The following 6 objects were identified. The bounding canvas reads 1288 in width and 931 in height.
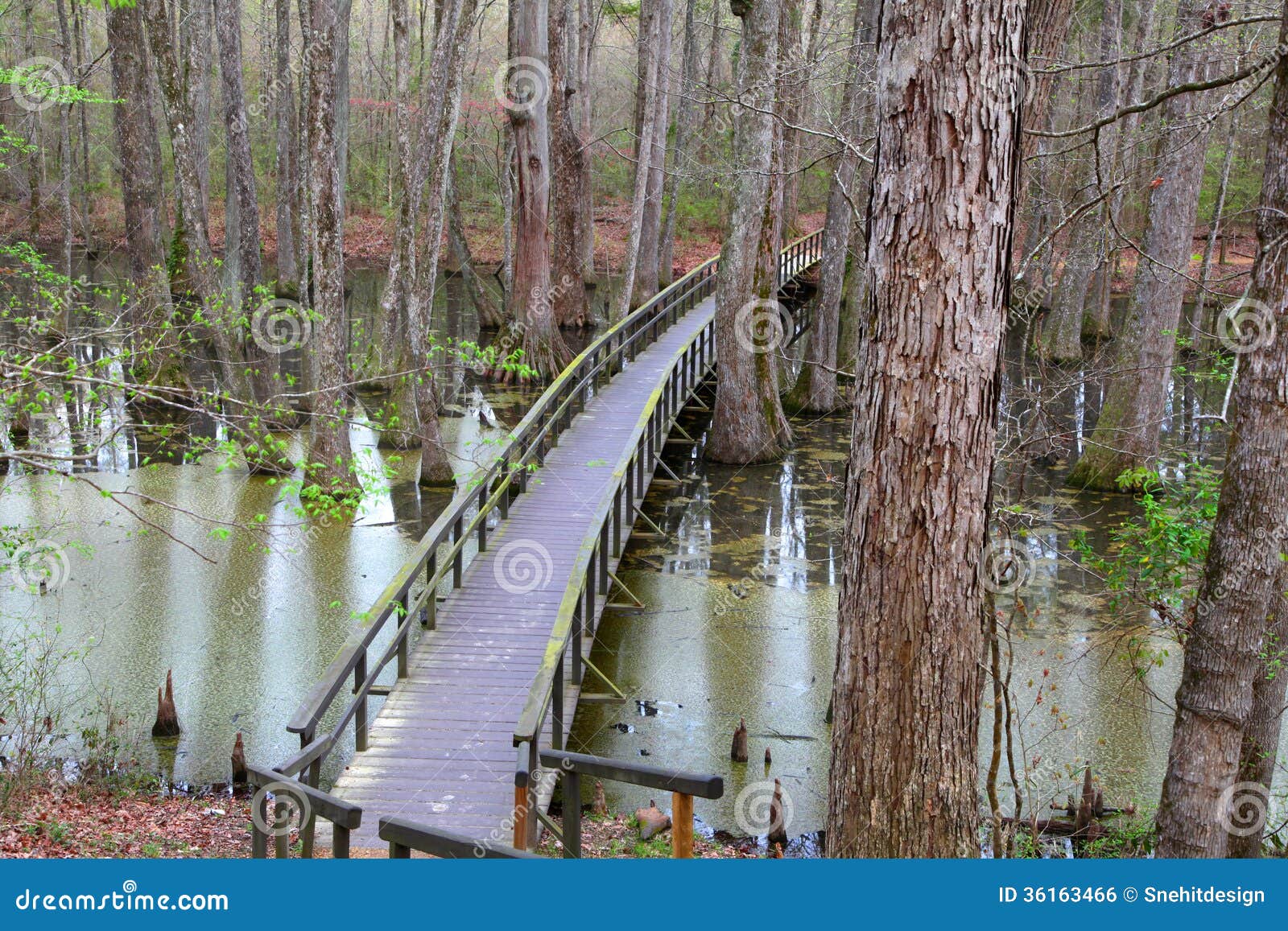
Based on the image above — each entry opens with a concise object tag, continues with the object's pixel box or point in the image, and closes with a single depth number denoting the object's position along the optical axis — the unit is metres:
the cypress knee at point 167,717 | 7.61
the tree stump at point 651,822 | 6.65
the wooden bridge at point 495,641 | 5.93
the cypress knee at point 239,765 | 7.10
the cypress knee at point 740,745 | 7.67
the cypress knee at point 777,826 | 6.81
